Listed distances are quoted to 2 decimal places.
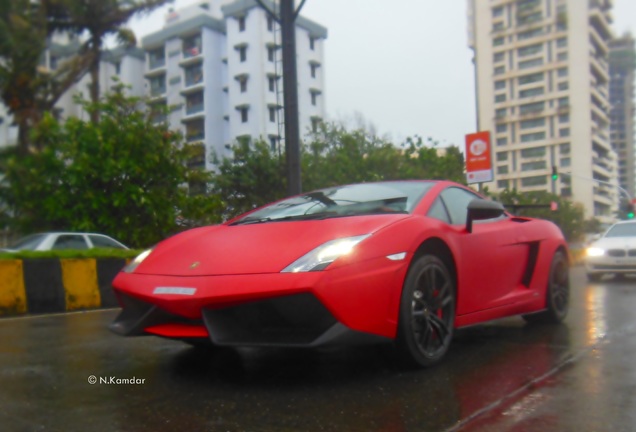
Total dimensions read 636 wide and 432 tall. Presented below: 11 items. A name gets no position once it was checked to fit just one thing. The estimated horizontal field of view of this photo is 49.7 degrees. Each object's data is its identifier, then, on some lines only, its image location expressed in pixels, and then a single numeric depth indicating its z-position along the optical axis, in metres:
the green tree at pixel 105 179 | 17.27
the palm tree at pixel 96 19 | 24.25
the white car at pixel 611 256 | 12.43
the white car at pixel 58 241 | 13.34
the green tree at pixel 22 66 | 22.42
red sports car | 3.47
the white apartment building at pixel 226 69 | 55.12
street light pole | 11.20
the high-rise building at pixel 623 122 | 95.75
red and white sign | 18.31
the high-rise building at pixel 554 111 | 58.88
